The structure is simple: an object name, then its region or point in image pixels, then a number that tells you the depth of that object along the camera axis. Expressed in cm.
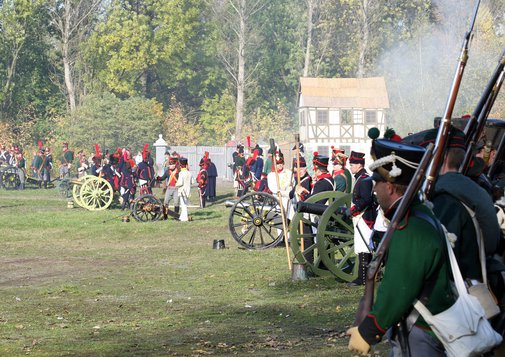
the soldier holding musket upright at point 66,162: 4569
